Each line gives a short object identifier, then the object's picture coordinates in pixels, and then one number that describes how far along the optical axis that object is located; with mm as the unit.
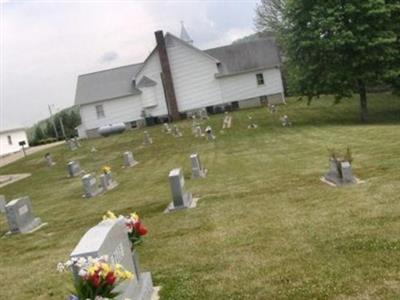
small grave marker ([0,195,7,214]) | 21712
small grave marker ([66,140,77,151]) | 44888
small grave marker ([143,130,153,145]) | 39344
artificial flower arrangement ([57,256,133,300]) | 5824
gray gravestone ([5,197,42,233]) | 16328
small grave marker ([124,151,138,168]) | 30066
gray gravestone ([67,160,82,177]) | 29984
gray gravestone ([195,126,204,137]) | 37891
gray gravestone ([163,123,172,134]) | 43156
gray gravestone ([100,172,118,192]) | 22895
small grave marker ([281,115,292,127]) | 37591
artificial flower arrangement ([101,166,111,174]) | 23469
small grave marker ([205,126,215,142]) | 35344
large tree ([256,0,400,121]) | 35125
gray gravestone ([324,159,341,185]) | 15409
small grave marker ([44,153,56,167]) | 37919
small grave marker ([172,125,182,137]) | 40612
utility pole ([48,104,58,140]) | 71125
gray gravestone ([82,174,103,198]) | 21672
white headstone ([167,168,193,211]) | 15203
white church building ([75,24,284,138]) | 53500
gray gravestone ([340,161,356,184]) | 14930
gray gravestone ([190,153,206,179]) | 21359
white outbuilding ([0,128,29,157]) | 64938
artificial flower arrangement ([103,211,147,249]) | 8398
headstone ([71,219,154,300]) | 6489
